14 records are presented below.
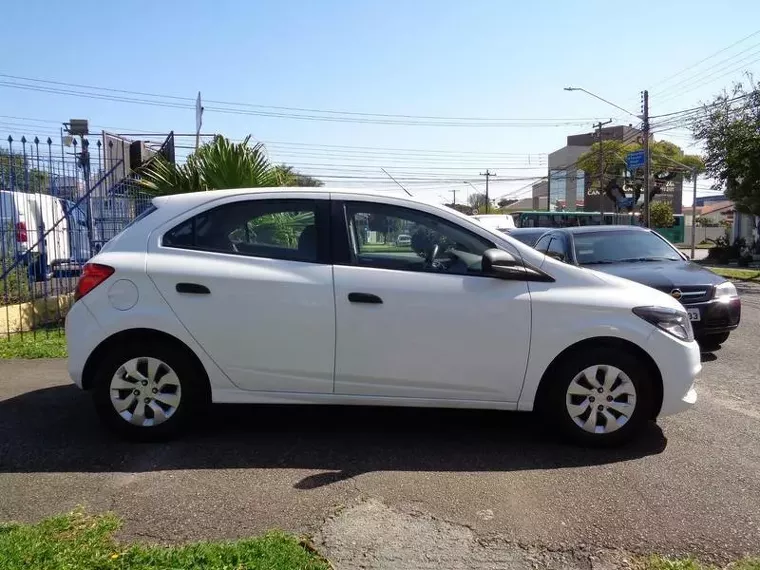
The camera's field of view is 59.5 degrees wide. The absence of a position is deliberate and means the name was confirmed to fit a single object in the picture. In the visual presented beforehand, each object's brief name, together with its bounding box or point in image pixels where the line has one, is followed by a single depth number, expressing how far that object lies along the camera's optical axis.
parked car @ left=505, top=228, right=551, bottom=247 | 12.20
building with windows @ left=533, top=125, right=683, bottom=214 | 71.62
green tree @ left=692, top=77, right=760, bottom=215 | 22.09
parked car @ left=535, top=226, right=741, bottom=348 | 7.28
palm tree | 9.49
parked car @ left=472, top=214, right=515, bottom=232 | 19.91
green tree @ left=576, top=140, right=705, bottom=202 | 58.03
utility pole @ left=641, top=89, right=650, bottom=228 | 28.73
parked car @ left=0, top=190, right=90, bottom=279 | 8.38
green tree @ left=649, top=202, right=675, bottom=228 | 60.50
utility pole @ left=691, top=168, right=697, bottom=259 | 29.28
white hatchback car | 4.36
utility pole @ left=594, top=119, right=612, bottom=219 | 45.02
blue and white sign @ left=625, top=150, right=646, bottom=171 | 39.59
